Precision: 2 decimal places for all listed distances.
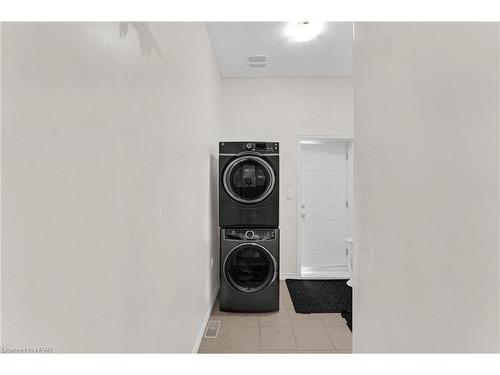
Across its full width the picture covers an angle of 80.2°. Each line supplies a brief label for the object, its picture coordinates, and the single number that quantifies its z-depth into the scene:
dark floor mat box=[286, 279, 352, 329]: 3.05
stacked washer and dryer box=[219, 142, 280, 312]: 2.98
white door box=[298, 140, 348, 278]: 4.53
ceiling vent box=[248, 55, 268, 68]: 3.49
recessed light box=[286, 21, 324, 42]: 2.81
